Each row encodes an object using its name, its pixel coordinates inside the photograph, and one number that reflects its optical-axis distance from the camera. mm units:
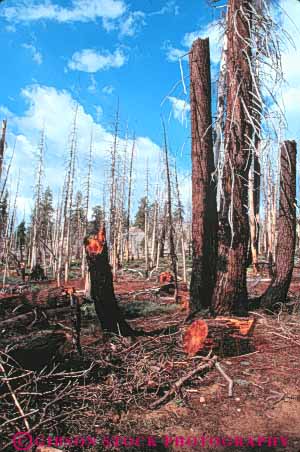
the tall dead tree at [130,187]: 28094
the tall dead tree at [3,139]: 12267
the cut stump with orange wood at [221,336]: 4781
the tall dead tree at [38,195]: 24938
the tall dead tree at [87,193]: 21778
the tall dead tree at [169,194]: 10471
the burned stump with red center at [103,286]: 5316
